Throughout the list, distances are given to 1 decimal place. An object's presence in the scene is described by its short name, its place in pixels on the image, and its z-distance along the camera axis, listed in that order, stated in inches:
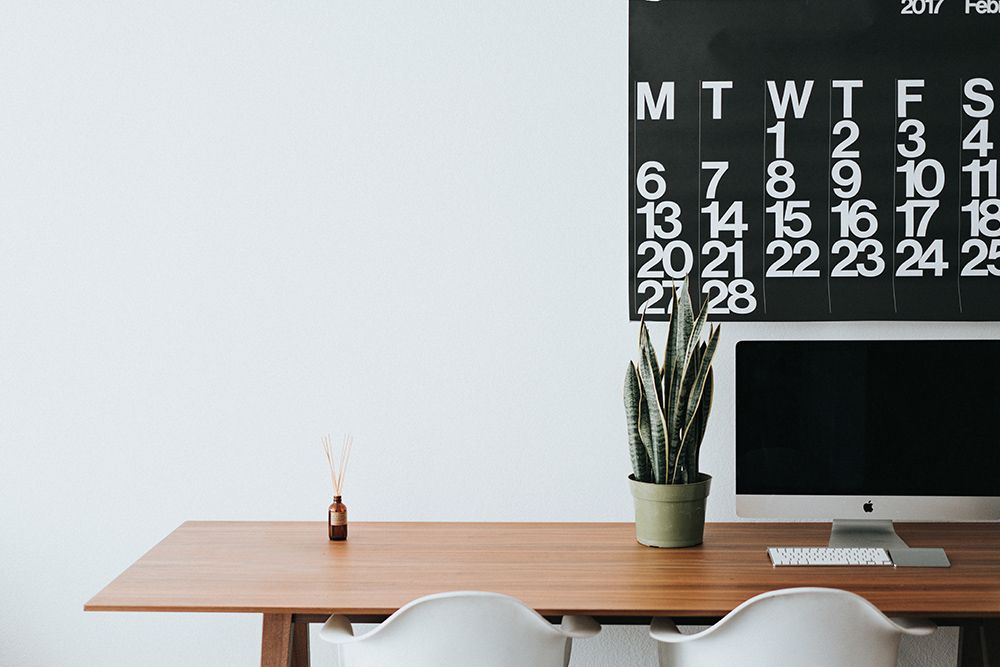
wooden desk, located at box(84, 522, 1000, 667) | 75.1
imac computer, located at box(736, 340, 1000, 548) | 88.5
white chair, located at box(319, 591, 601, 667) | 70.2
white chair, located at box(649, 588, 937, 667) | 70.2
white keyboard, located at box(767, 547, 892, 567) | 83.8
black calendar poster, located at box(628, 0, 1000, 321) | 100.1
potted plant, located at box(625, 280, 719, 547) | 89.4
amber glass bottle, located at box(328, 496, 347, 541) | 94.2
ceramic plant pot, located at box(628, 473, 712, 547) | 89.0
